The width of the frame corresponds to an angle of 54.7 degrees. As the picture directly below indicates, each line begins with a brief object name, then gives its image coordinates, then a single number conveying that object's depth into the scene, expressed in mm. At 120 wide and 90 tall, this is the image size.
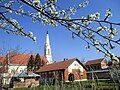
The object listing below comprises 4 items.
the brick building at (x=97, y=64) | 30816
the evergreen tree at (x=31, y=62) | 32724
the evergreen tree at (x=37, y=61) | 34109
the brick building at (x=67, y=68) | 22603
